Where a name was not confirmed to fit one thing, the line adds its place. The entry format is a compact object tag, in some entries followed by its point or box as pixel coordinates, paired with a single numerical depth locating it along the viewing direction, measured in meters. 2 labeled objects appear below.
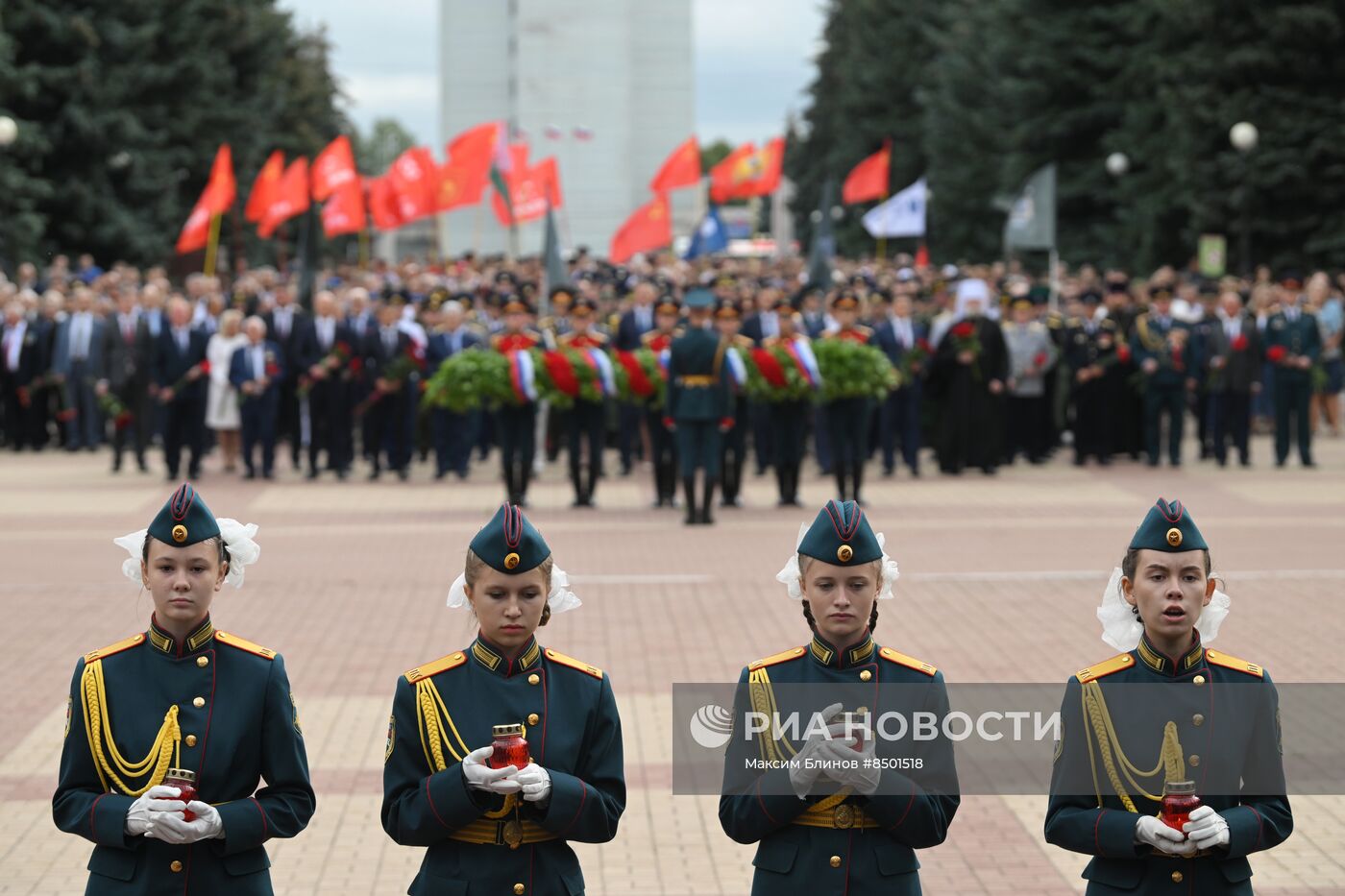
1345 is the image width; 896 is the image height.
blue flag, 46.47
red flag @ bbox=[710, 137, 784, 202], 45.50
